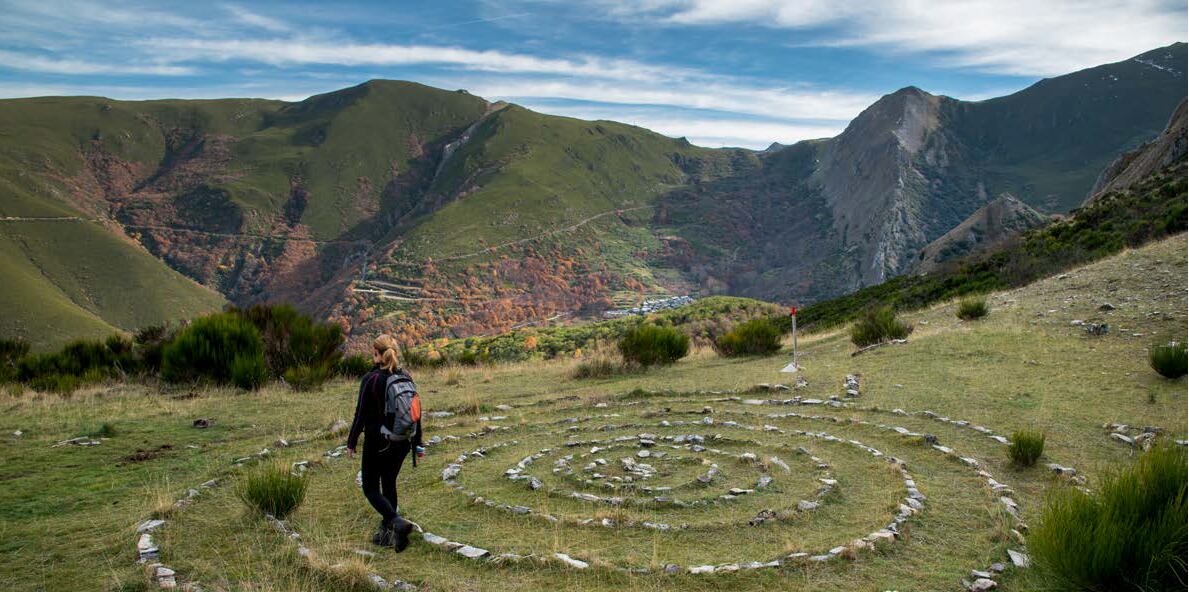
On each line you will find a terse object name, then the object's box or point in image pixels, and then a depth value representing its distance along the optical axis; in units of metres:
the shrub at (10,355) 19.34
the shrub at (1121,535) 5.06
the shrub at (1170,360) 12.39
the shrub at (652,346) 20.83
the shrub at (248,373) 17.28
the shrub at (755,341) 22.55
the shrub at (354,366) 21.16
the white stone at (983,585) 5.88
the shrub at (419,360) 24.63
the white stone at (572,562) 6.44
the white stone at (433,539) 7.07
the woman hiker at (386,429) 7.16
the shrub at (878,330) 20.30
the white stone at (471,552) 6.74
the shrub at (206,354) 17.91
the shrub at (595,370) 19.72
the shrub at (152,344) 20.25
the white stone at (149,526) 7.33
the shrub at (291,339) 20.02
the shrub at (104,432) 12.23
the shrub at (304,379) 17.86
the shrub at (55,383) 16.89
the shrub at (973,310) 20.27
